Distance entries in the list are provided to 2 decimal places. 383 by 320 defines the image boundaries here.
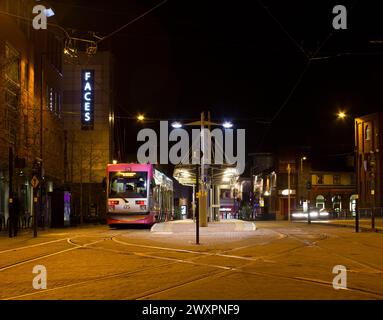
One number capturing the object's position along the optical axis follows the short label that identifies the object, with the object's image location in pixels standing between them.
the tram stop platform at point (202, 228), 30.12
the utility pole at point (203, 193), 31.12
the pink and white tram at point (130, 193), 34.19
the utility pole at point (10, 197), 28.93
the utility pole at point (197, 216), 20.83
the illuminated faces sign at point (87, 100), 65.12
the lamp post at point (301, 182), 85.19
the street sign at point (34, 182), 28.50
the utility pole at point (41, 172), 32.75
